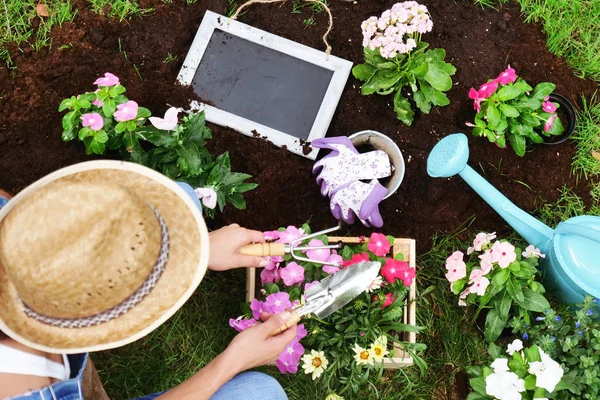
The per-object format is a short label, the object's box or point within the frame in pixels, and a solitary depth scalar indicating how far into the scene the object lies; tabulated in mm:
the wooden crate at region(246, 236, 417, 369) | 2143
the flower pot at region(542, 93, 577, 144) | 2412
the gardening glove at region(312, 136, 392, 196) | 2236
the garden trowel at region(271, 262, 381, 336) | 1804
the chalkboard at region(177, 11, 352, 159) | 2436
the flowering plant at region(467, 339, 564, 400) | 1751
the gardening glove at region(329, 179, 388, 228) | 2189
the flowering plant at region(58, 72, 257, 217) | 2014
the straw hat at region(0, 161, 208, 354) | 1196
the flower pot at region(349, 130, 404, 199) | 2287
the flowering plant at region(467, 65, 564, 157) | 2279
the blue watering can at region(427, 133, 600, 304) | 2041
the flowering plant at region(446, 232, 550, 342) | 2021
